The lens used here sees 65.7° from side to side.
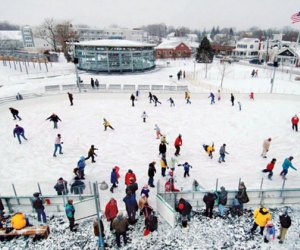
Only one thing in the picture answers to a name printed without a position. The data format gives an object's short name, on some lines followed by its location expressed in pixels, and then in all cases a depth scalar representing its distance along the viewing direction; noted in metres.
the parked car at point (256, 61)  56.96
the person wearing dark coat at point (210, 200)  7.32
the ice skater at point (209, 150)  11.40
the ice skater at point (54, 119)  14.70
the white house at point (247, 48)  68.75
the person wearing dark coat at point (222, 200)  7.40
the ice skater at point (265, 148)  11.13
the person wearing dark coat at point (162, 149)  10.88
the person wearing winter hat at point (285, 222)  6.27
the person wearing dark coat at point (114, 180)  8.68
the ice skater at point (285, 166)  9.30
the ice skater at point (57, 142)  11.41
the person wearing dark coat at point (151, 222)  6.75
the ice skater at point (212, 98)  20.06
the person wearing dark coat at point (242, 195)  7.48
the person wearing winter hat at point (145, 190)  7.69
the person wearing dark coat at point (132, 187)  7.63
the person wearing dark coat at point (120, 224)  6.25
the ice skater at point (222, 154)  10.76
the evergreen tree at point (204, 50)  53.89
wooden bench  6.88
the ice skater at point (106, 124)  14.70
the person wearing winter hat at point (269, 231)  6.46
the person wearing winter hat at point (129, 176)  8.35
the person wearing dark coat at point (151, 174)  8.77
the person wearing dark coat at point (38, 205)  7.01
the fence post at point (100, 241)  5.87
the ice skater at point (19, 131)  12.79
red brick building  63.91
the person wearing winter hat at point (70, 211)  6.80
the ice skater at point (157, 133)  13.48
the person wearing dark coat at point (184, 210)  6.98
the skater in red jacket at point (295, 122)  14.18
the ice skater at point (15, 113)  16.09
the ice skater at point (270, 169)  9.59
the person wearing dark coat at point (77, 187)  8.03
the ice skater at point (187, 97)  20.38
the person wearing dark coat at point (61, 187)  7.94
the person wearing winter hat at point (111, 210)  6.81
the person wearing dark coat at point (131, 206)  6.95
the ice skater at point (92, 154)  10.78
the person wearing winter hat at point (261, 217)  6.57
